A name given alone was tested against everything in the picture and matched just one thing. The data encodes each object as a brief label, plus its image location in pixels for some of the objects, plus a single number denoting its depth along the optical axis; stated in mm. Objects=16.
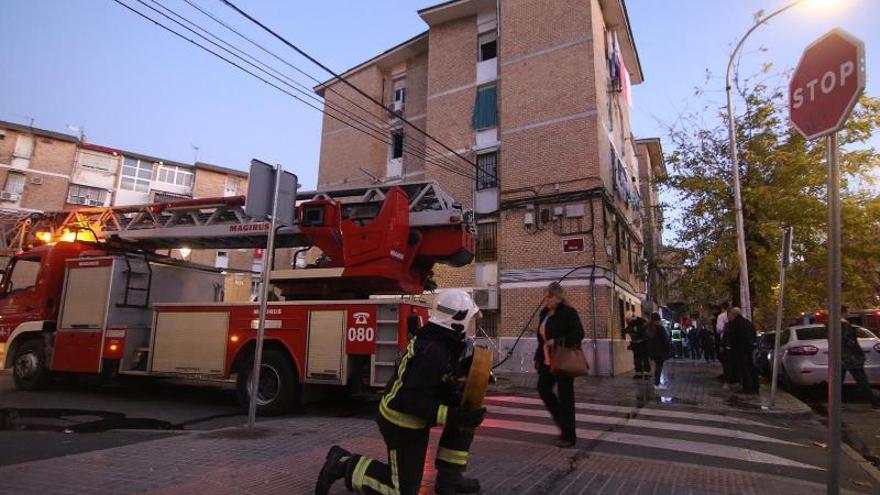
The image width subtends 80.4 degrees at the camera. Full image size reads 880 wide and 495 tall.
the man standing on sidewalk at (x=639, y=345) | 13477
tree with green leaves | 14398
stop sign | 3123
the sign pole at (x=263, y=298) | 6039
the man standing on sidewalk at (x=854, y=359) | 9164
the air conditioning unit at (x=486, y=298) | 17984
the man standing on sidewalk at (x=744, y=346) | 10516
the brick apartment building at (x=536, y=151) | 16750
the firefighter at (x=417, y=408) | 3299
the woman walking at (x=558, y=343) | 5699
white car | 10141
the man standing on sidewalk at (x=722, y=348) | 11959
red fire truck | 7652
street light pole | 13023
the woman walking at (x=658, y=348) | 11750
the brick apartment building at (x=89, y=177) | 37844
